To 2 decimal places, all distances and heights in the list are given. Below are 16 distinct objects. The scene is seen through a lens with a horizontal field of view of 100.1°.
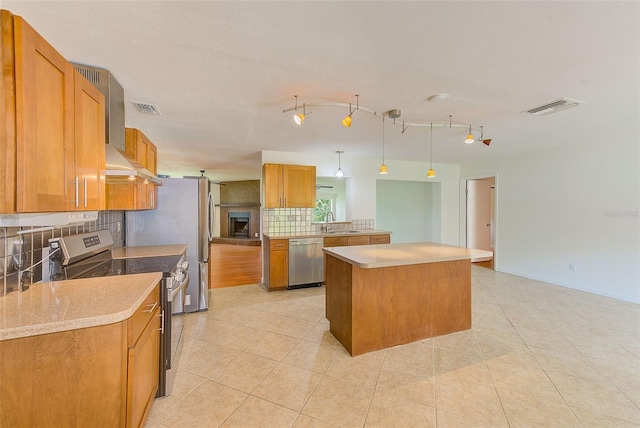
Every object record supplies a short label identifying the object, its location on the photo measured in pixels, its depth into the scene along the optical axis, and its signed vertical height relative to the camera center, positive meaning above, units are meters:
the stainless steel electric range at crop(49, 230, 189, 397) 1.86 -0.44
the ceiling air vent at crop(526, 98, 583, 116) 2.49 +1.04
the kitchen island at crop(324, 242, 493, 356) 2.40 -0.79
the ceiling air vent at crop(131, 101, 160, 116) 2.58 +1.04
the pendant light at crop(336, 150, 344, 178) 4.74 +0.72
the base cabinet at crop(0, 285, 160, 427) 1.12 -0.74
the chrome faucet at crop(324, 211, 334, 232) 4.99 -0.27
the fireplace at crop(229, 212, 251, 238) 9.44 -0.43
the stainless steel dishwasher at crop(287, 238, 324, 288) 4.27 -0.80
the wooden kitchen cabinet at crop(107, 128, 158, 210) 2.64 +0.23
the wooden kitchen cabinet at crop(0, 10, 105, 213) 1.06 +0.39
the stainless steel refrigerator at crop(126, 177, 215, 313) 3.33 -0.18
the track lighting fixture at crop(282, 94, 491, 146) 2.37 +1.03
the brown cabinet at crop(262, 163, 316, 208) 4.39 +0.45
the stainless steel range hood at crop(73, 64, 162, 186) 1.89 +0.71
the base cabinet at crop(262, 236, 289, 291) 4.18 -0.81
